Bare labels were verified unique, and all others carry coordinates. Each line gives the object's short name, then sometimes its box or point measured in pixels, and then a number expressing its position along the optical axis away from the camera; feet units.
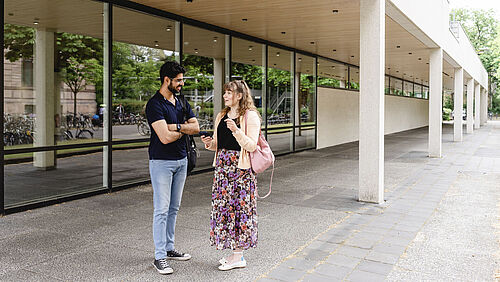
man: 13.46
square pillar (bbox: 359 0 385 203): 23.79
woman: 13.58
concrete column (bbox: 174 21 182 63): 32.40
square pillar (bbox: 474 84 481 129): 100.59
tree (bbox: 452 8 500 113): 211.41
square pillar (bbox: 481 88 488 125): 131.54
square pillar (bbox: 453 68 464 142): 63.98
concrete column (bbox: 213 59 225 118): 36.22
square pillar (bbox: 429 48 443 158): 44.57
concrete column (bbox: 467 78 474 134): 85.34
